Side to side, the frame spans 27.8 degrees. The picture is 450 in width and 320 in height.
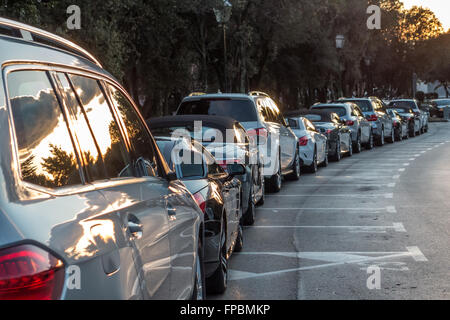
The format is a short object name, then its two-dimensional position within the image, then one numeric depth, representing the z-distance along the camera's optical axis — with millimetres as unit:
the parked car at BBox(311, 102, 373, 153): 27703
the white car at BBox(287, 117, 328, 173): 20078
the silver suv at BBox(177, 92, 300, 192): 15188
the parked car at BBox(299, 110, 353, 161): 24219
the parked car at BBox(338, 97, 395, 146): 32750
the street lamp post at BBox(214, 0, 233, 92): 31391
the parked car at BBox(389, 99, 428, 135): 43494
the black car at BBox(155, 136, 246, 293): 6672
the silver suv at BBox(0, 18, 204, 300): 2627
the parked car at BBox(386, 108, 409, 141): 37812
